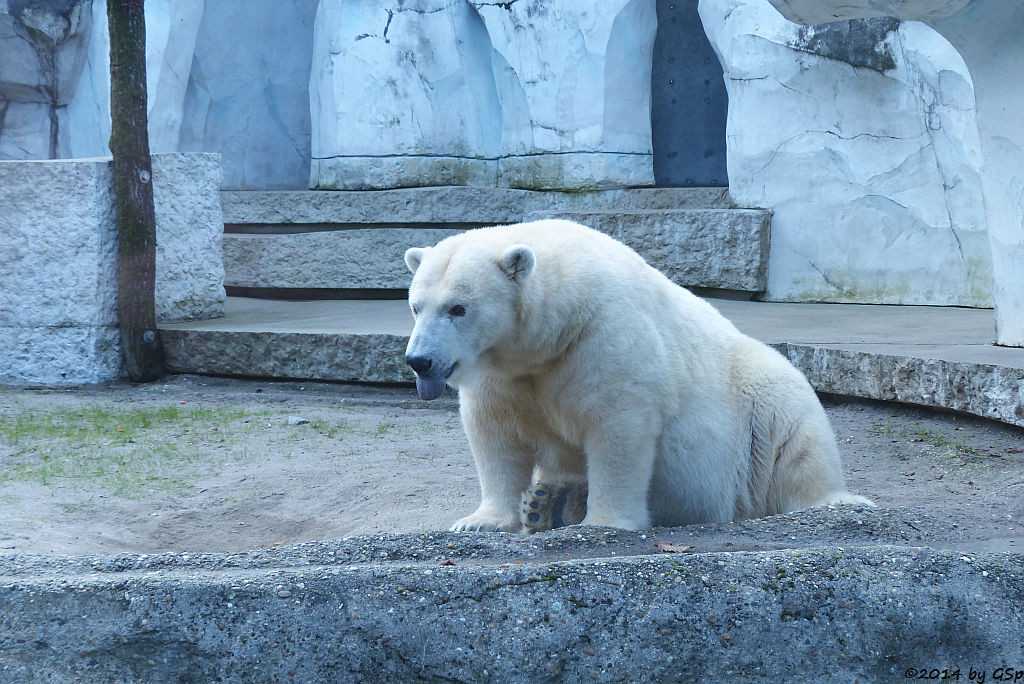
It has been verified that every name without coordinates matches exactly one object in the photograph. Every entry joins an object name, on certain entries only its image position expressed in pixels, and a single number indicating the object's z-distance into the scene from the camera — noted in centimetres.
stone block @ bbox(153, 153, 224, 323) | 1270
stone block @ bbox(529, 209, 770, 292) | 1337
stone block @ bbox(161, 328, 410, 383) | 1106
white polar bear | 519
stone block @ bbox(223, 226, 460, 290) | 1609
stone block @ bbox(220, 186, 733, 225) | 1495
